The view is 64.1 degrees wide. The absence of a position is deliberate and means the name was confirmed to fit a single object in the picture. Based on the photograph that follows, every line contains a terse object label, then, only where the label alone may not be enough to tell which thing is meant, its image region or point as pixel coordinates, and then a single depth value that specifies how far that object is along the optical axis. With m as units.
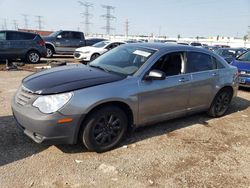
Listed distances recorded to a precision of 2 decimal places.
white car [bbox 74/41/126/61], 11.00
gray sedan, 2.63
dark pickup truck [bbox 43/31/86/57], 12.57
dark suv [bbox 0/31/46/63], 9.57
